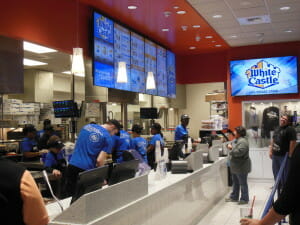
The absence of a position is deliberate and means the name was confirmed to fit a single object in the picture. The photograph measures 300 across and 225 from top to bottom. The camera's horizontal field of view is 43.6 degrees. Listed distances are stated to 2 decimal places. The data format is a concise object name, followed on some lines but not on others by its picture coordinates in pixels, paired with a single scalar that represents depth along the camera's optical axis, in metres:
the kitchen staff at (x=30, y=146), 6.23
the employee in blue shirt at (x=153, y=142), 6.72
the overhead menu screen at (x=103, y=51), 6.16
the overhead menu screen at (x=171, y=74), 9.45
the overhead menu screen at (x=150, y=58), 8.06
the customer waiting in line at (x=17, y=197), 1.64
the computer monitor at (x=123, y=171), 2.75
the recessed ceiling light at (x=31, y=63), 6.53
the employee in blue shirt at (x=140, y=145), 6.27
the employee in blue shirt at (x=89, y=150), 4.20
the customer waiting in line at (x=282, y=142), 6.54
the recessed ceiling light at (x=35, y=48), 5.21
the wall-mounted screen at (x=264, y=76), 9.52
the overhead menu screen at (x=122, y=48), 6.77
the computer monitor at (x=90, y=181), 2.30
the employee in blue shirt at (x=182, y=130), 7.25
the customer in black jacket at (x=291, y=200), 1.69
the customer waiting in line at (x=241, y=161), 6.28
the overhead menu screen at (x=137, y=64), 7.37
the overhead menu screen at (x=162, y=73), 8.74
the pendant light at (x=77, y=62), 4.65
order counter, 2.24
